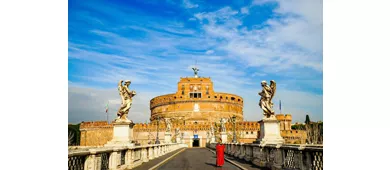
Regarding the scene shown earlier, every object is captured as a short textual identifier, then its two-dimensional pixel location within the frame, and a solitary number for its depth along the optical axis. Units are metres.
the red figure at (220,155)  12.43
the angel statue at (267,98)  11.62
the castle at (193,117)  72.06
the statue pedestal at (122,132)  11.52
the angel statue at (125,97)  11.84
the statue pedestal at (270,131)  11.04
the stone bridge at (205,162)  6.78
